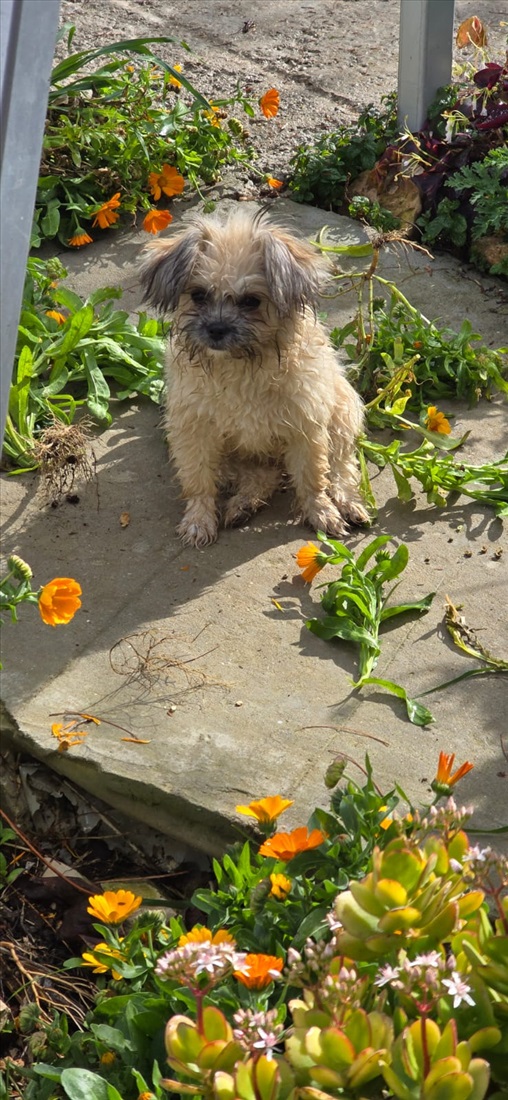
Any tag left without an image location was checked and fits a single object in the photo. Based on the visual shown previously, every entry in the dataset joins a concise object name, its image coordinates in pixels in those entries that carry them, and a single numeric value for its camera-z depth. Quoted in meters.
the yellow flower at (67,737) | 3.13
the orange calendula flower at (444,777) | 2.24
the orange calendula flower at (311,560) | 3.66
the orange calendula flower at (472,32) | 5.93
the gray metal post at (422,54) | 5.63
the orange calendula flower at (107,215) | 5.42
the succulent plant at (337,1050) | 1.57
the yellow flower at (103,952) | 2.47
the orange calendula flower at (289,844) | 2.39
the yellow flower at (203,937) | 2.10
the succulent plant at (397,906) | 1.65
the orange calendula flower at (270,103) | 5.86
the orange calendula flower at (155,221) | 5.08
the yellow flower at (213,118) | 5.95
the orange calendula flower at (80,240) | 5.50
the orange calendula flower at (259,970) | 1.98
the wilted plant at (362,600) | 3.50
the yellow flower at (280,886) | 2.43
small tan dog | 3.72
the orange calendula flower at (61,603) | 2.87
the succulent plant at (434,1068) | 1.51
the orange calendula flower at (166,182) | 5.69
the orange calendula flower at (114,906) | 2.48
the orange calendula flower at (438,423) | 4.35
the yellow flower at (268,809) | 2.45
